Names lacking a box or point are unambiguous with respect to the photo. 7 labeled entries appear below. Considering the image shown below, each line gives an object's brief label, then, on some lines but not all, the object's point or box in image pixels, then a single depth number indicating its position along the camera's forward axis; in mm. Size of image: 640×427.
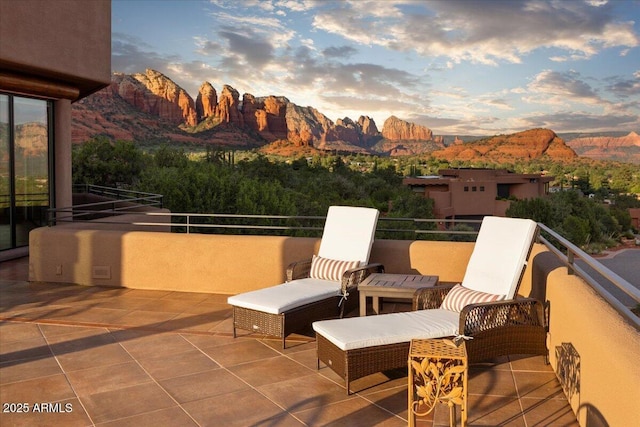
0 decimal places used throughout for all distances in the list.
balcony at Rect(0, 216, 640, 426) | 3436
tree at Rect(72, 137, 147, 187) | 22031
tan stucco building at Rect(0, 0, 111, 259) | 8992
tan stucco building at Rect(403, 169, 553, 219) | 43375
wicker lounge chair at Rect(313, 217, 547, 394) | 3891
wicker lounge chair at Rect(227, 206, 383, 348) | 4867
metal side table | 2773
